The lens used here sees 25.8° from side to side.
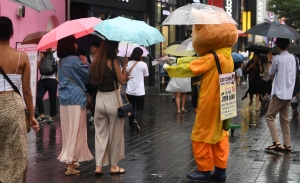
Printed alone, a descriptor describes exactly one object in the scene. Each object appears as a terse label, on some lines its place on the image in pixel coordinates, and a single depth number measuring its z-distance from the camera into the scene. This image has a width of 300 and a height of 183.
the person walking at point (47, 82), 15.04
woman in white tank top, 6.43
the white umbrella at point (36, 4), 7.18
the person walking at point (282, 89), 10.63
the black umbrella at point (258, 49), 19.84
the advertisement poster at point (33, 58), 14.59
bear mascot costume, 8.19
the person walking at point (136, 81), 14.12
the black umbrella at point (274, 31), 10.75
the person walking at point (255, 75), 19.03
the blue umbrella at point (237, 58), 15.94
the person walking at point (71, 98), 8.70
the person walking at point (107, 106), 8.53
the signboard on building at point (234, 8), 47.12
